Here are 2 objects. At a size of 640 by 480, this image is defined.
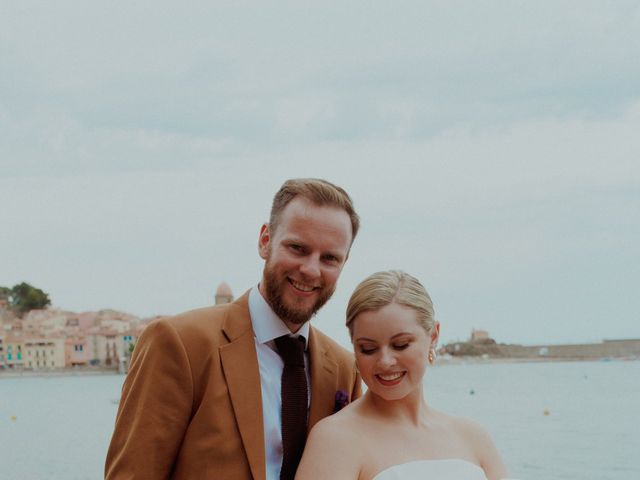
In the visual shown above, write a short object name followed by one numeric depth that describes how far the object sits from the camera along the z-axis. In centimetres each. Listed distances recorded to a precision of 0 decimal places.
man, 353
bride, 346
